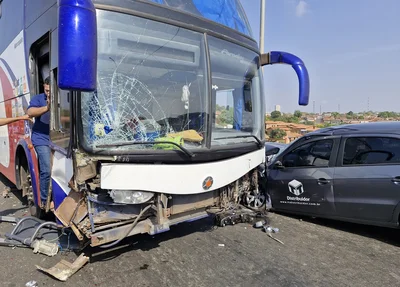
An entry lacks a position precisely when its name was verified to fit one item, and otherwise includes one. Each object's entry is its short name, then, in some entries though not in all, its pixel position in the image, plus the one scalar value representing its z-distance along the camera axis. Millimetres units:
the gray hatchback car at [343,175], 4438
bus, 2910
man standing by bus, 3946
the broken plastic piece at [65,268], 3373
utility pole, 9769
